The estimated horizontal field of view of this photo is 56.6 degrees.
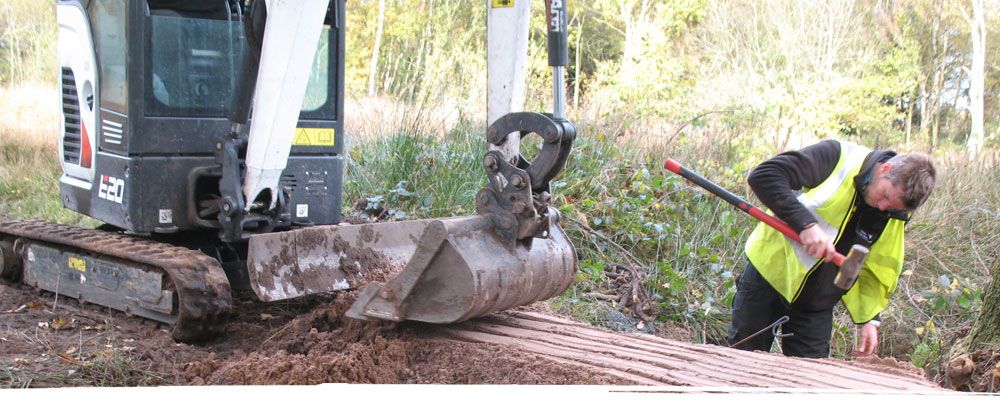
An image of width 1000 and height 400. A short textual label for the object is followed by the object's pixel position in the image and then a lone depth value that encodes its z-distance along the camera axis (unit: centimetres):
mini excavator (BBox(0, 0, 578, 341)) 390
